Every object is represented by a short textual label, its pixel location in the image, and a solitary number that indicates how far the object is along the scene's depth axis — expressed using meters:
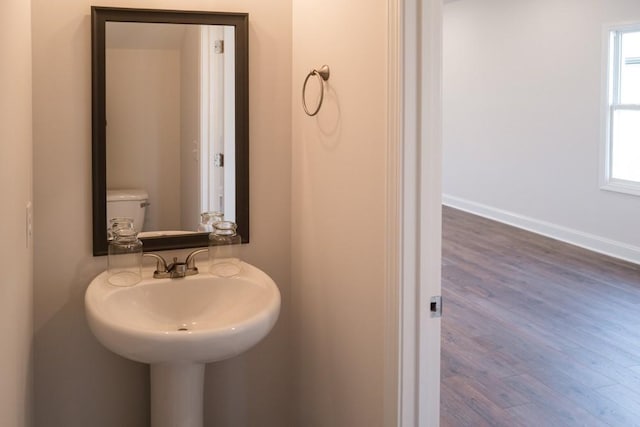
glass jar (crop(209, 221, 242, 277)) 2.05
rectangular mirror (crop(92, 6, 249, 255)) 1.94
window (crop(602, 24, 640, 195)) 5.18
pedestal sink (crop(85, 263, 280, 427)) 1.54
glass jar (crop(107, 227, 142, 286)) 1.93
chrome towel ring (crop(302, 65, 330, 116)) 1.87
